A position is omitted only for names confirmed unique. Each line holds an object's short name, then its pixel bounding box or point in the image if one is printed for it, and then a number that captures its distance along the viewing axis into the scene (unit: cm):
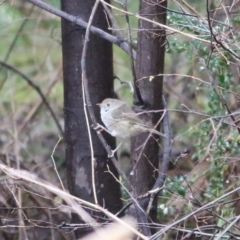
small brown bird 698
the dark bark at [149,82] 673
